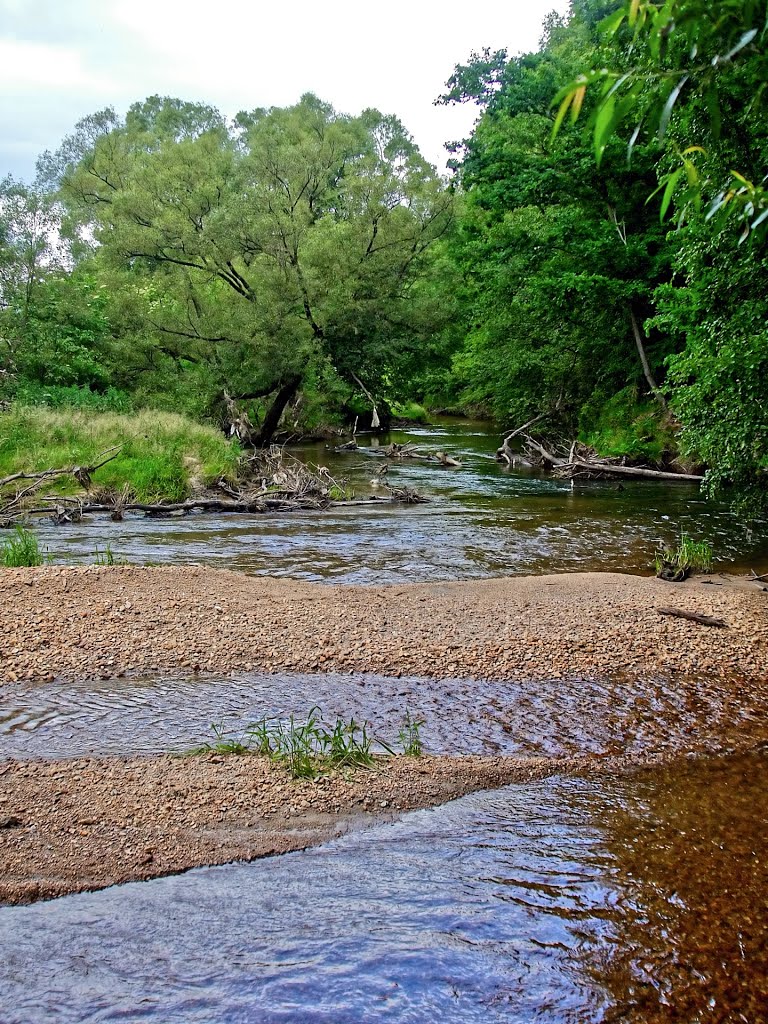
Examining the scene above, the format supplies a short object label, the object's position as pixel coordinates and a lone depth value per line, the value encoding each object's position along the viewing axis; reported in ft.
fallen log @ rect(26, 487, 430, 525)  49.26
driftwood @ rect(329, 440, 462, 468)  79.21
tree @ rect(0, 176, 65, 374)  71.10
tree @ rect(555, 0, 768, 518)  30.01
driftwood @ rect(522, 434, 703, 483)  65.10
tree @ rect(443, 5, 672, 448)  72.33
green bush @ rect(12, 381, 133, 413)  67.41
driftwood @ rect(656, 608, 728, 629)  26.63
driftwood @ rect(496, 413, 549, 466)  79.97
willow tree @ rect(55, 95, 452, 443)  85.25
